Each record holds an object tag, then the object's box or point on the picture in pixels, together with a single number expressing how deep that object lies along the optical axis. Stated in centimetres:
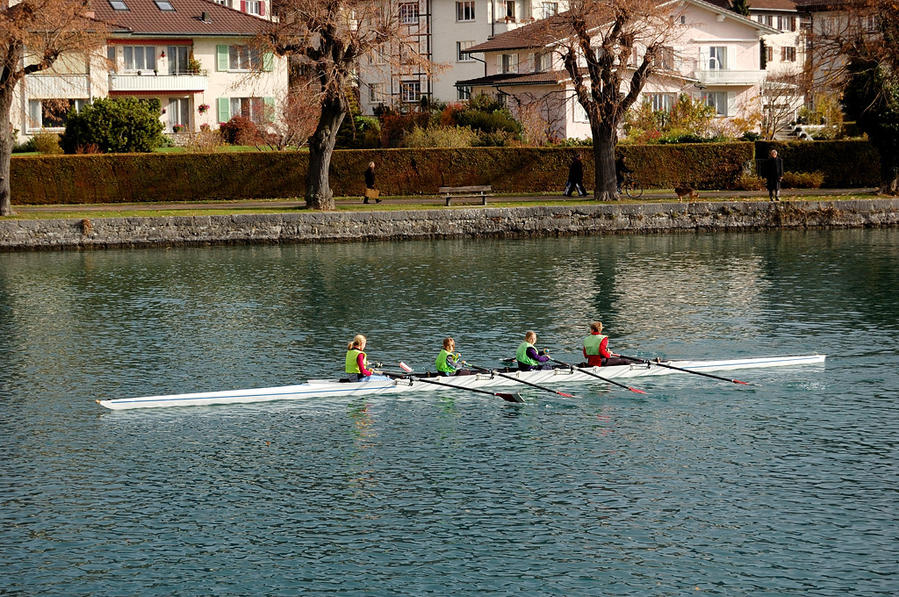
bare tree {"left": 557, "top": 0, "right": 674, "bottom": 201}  5250
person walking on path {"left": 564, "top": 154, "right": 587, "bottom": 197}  5666
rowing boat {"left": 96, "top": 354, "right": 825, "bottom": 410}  2505
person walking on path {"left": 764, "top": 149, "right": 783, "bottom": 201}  5422
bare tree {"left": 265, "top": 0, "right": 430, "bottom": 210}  4988
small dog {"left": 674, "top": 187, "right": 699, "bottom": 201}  5491
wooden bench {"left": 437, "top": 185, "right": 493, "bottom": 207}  5552
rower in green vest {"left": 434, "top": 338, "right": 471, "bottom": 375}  2583
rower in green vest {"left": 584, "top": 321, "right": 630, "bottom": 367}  2670
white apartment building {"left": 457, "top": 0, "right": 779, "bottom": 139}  7600
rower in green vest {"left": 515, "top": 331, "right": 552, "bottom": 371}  2648
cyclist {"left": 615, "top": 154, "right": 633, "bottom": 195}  5772
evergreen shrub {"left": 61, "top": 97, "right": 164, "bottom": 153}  6369
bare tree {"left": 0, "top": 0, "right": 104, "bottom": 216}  4897
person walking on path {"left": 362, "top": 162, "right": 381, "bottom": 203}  5616
